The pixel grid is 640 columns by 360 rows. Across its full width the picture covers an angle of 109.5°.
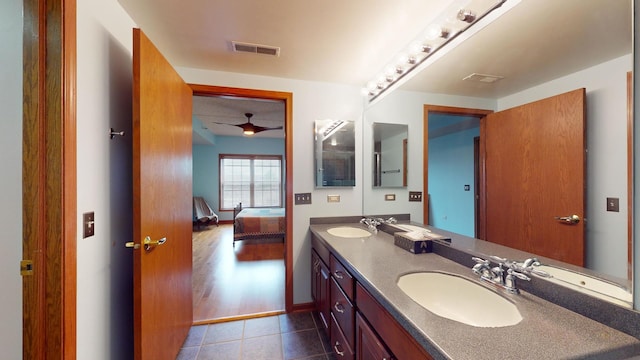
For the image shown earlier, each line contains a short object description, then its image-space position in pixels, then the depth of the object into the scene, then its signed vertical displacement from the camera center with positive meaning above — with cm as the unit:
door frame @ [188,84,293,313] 215 -5
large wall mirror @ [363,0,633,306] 69 +38
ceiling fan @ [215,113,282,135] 414 +101
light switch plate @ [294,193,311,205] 220 -18
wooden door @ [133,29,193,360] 117 -12
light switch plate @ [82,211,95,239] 103 -20
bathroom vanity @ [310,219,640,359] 58 -44
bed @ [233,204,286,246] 443 -88
